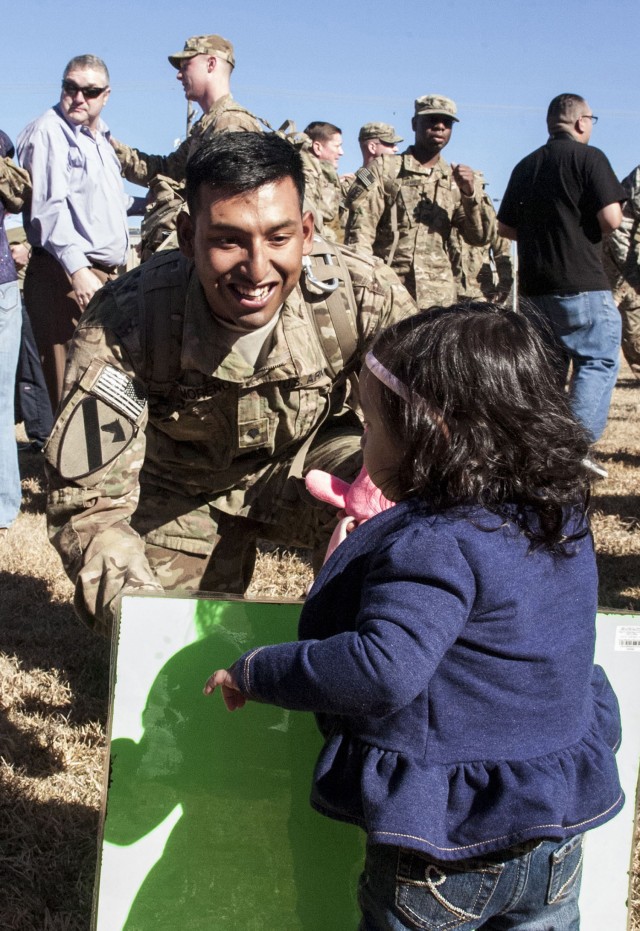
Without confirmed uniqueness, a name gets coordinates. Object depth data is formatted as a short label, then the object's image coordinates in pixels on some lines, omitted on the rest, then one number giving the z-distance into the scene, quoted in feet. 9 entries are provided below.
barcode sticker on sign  5.87
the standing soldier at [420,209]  22.22
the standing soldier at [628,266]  22.64
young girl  4.48
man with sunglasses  16.15
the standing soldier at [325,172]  20.20
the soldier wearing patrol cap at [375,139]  29.63
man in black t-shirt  15.93
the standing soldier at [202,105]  15.89
